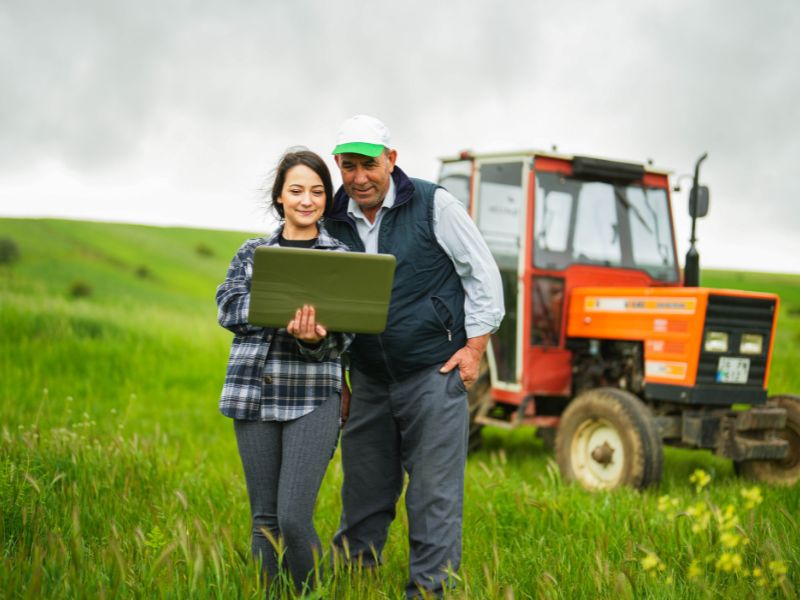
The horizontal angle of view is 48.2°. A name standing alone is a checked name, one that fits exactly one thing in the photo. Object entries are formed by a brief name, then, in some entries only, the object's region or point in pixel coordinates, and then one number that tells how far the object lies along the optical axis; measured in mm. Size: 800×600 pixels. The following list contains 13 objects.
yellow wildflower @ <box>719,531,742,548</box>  2278
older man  3600
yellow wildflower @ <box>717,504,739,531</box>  2395
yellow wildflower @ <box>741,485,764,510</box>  2484
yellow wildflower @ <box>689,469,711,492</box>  2511
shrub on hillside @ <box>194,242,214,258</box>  43281
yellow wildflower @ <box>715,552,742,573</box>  2268
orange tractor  6207
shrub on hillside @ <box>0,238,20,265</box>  29797
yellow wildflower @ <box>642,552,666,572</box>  2391
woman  3227
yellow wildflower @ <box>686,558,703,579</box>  2449
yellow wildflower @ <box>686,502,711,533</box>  2359
